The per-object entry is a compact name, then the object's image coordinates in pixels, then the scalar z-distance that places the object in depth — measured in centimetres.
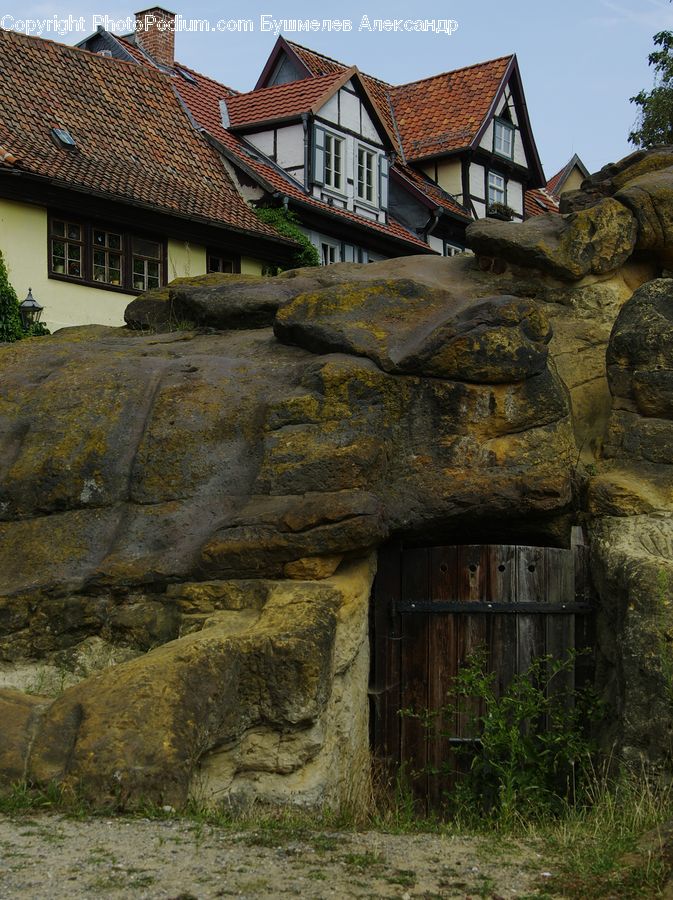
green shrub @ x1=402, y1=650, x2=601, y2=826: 773
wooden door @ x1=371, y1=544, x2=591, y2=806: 859
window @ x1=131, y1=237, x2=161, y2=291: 2478
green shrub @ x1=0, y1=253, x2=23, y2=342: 2191
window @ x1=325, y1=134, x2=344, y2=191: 2958
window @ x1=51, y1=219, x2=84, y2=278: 2358
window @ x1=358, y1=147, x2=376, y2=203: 3066
